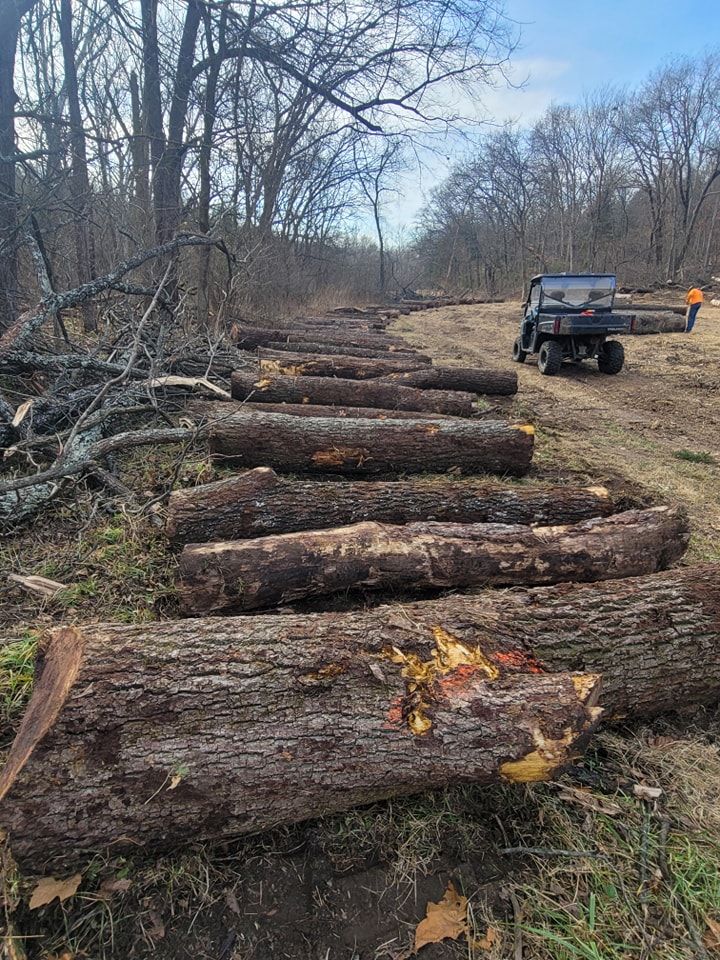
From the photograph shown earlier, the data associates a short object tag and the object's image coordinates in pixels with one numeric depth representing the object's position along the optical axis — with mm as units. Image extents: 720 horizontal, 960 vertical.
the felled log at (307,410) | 5605
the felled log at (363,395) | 6695
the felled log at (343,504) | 3375
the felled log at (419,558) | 2879
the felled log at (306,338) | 10992
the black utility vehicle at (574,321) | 10133
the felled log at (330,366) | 8258
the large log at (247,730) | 1693
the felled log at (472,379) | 8477
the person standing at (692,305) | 14891
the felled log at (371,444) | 4715
